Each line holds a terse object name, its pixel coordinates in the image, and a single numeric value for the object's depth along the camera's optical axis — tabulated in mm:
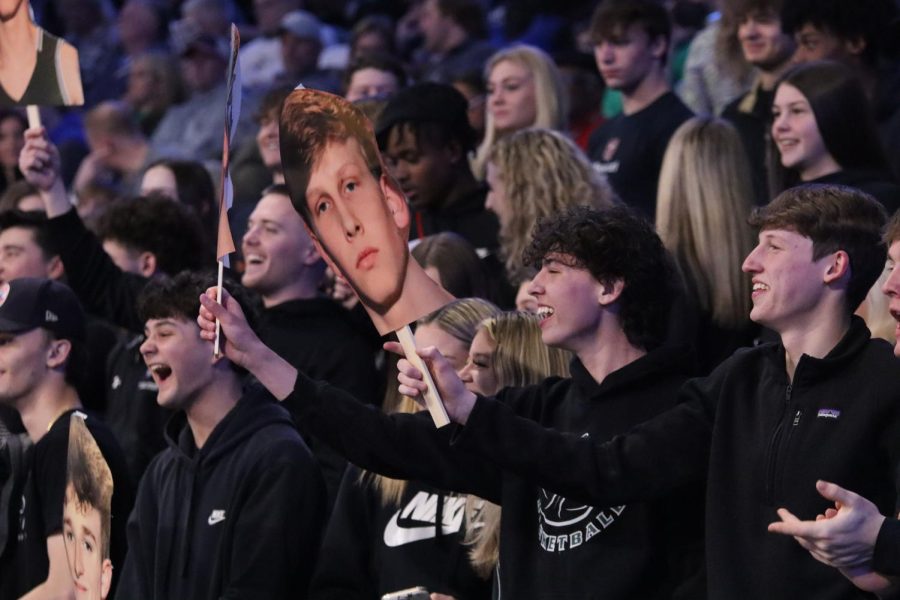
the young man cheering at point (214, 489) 9822
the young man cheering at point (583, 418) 8023
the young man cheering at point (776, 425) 7137
